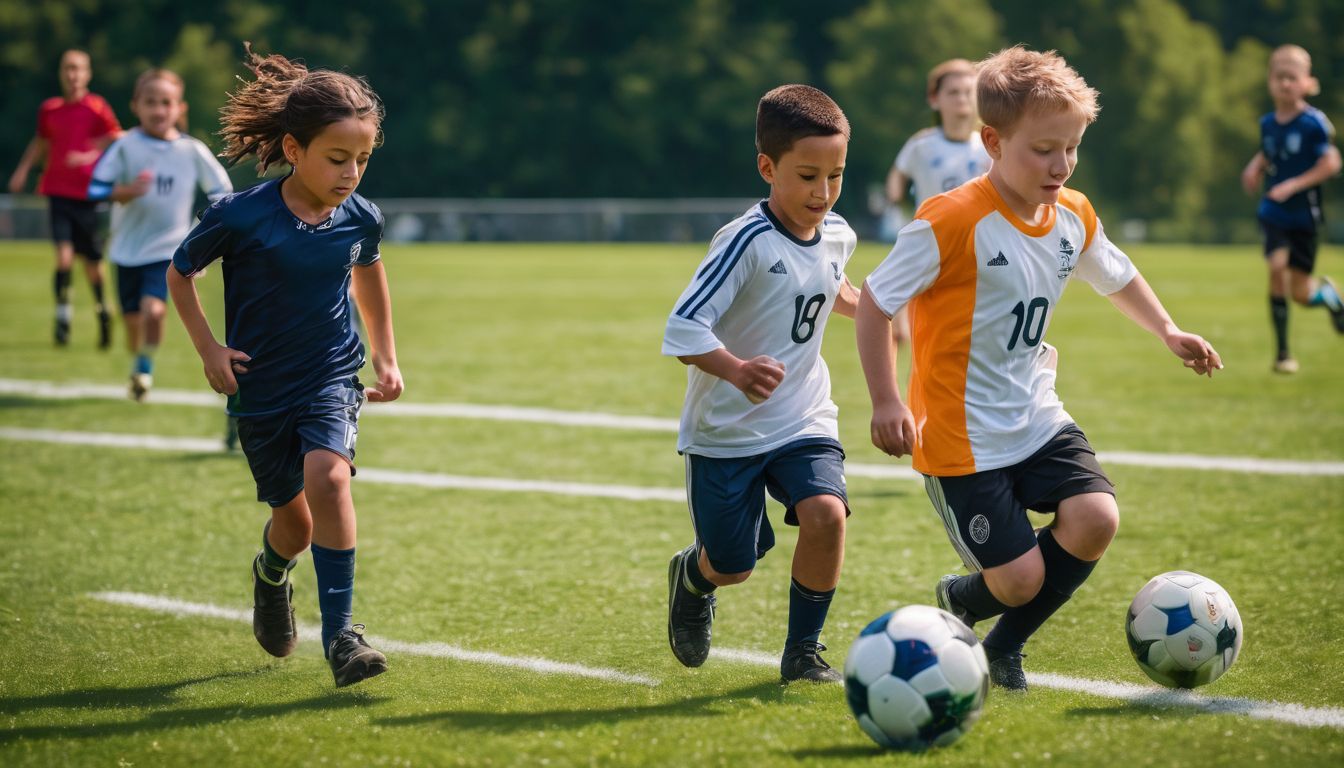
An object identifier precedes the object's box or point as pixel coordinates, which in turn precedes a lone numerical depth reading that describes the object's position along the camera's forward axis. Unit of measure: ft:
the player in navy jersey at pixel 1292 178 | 38.24
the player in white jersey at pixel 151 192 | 33.60
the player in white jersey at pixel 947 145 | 31.04
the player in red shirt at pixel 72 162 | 45.19
